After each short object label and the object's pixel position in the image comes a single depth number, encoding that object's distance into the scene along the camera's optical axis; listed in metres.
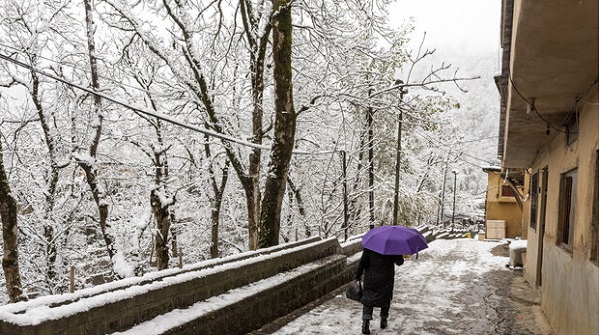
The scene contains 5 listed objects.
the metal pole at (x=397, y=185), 20.67
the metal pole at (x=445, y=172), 43.12
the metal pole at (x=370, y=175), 20.31
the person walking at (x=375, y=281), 6.29
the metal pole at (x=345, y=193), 17.41
